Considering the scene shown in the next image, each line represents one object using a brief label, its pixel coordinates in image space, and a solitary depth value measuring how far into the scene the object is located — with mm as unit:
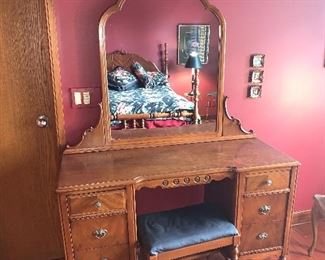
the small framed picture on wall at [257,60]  2109
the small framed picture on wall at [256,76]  2139
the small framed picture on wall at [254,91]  2170
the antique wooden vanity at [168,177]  1553
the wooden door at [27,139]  1744
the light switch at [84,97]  1862
